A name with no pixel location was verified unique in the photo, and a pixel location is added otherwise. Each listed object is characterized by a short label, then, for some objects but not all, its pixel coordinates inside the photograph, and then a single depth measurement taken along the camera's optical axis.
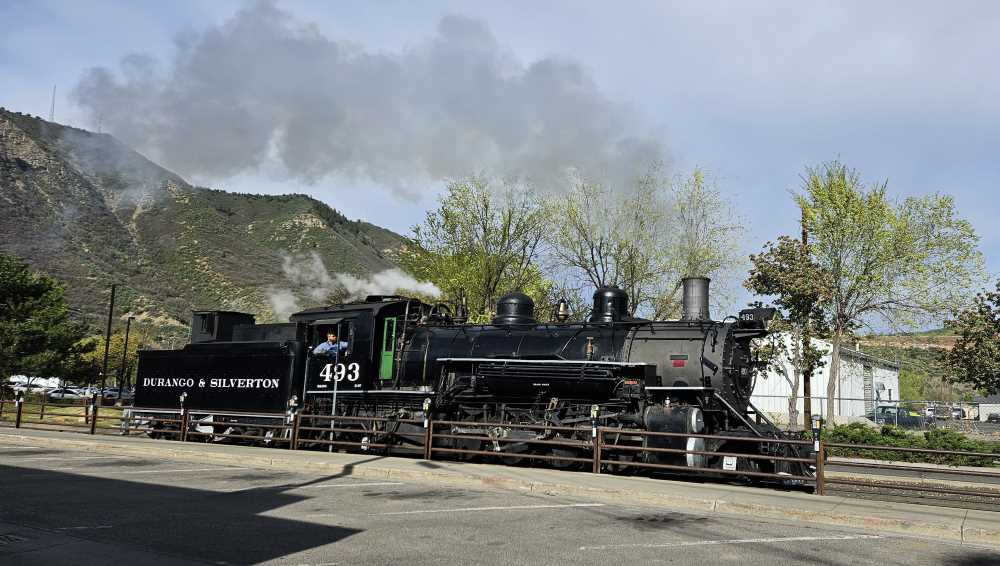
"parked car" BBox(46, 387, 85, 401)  49.87
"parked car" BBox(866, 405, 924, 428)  33.16
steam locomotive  13.38
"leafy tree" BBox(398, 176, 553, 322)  32.25
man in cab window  16.67
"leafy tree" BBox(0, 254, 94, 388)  37.25
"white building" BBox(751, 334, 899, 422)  36.62
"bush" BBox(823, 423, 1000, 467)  20.21
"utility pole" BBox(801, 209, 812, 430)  24.83
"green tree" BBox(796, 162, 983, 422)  27.31
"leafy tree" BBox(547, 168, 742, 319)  29.28
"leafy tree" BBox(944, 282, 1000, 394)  28.11
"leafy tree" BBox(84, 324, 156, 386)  59.16
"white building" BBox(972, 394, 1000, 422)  49.12
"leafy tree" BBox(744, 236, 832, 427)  26.58
